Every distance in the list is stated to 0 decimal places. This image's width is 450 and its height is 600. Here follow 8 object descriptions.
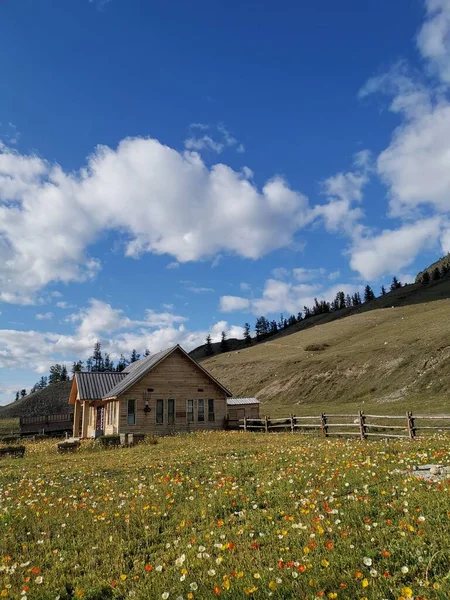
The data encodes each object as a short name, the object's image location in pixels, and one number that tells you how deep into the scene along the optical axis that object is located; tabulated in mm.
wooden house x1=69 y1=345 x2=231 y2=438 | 37375
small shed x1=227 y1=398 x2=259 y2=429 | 45062
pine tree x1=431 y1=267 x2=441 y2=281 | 173275
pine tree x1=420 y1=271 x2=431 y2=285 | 174250
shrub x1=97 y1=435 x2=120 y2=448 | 26547
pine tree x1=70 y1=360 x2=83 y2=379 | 187625
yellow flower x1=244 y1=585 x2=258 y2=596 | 5274
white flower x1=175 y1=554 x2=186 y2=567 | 6291
